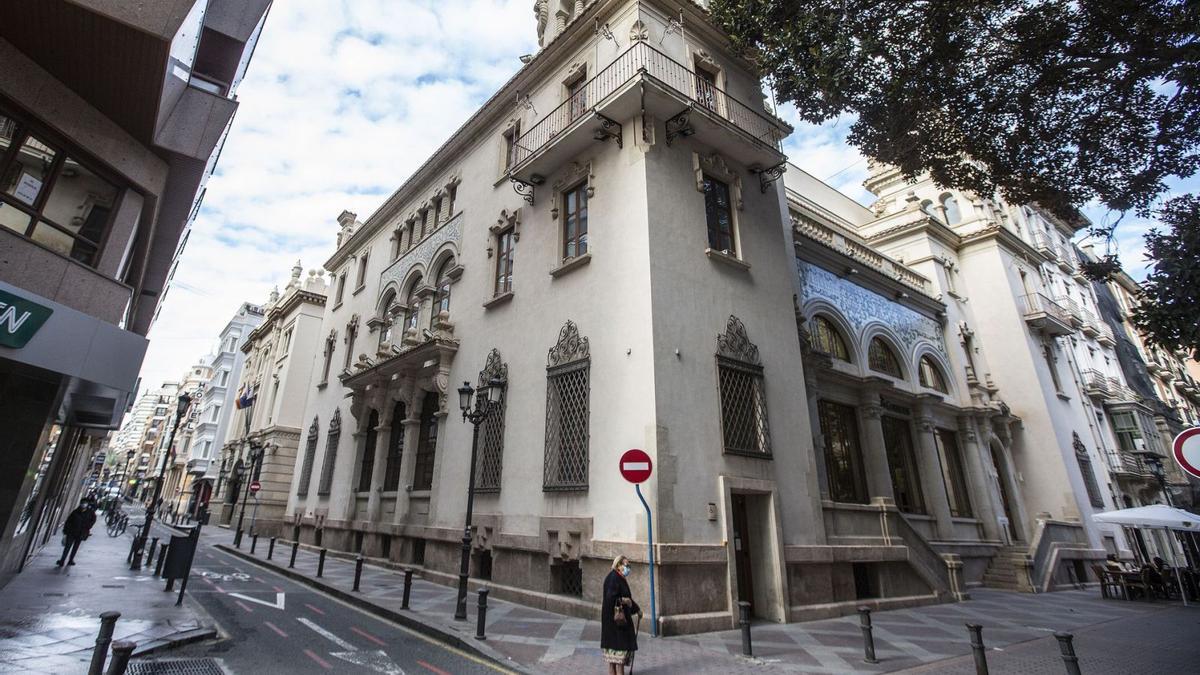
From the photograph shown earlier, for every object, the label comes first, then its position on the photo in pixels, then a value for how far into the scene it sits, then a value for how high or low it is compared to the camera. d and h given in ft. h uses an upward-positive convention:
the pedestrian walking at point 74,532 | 48.91 -0.83
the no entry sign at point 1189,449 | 19.13 +2.54
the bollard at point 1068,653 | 17.77 -4.24
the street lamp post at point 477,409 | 33.65 +7.72
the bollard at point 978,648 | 20.10 -4.59
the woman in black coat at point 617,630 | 20.53 -3.97
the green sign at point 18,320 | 21.67 +8.07
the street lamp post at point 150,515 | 50.41 +0.72
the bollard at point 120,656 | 13.18 -3.23
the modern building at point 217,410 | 151.23 +32.40
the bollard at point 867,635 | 25.27 -5.10
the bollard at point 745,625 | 25.05 -4.63
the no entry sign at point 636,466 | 28.76 +2.91
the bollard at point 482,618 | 27.43 -4.70
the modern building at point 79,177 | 23.62 +17.43
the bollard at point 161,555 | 44.97 -2.69
